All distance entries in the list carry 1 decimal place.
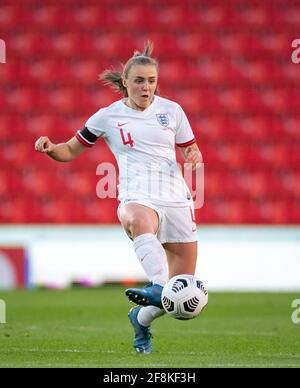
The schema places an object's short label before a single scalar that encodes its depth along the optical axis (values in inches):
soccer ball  468.1
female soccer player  512.4
